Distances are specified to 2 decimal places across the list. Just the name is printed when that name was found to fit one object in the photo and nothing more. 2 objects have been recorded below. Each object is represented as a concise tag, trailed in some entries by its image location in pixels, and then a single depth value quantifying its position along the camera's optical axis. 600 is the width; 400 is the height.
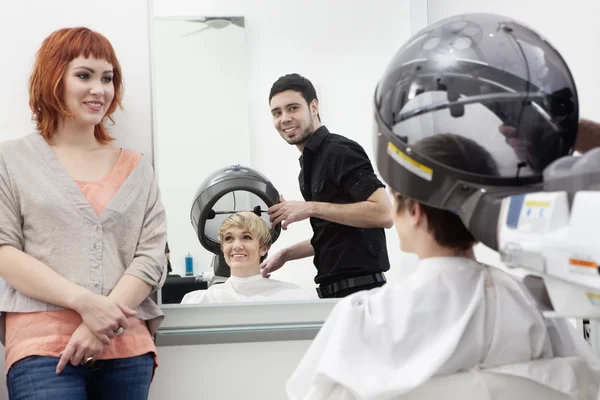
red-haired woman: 2.10
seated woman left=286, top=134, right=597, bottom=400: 1.26
